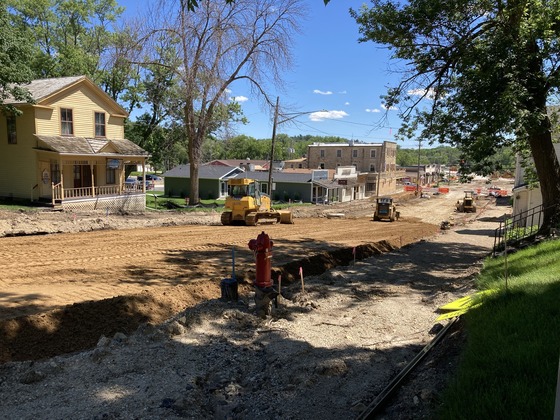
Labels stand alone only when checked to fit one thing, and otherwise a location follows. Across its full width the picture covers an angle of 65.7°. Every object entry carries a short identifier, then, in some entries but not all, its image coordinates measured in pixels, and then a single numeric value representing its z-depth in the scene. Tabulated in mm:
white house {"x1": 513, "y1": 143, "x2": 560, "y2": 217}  30031
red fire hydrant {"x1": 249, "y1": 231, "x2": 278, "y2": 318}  9289
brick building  73262
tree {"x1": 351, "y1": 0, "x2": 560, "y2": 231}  13953
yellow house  26288
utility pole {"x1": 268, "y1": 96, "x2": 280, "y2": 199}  32219
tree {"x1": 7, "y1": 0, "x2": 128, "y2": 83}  39531
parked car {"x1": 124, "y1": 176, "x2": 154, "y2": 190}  58762
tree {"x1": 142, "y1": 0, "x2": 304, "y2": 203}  30031
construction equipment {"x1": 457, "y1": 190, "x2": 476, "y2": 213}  49656
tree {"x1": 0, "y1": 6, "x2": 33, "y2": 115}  21203
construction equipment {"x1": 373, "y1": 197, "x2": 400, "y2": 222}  34969
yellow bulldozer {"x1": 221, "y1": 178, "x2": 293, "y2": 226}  25391
